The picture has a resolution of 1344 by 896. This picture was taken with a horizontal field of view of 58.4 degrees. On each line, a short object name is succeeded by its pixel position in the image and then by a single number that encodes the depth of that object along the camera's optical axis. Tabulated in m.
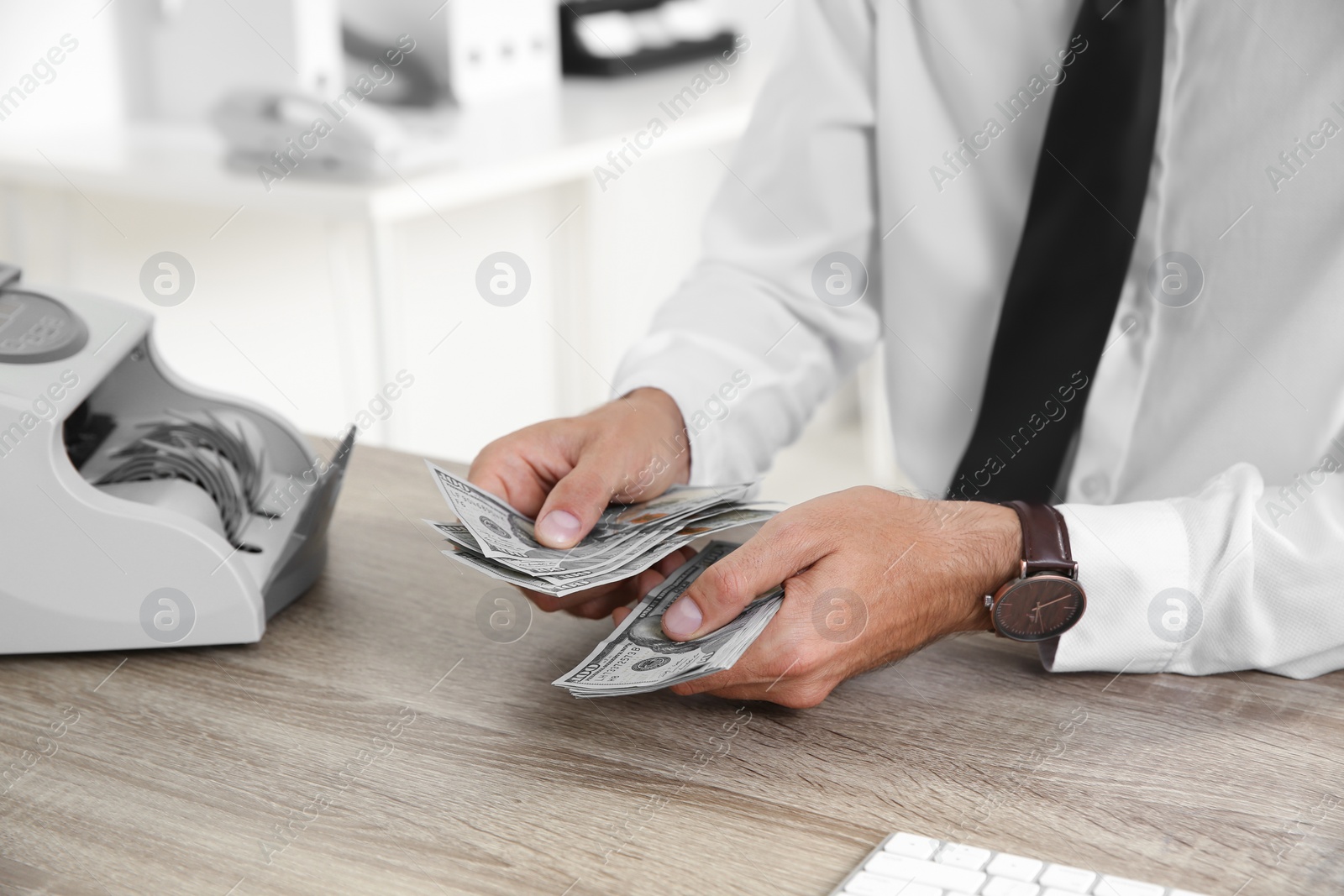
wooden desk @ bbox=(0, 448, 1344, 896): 0.67
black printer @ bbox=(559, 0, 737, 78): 3.38
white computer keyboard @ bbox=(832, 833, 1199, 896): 0.63
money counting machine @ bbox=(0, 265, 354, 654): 0.86
